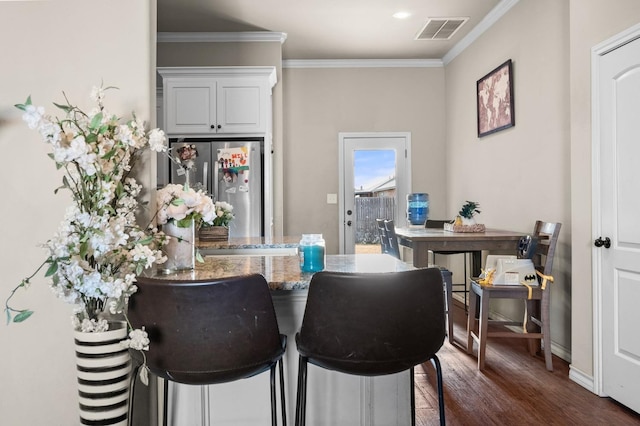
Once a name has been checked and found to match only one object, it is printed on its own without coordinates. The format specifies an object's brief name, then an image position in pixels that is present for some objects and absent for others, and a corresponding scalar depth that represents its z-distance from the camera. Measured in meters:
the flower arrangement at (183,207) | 1.60
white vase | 1.68
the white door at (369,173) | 5.70
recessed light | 4.25
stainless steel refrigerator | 4.27
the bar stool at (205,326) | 1.23
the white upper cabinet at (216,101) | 4.39
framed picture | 4.01
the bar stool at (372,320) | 1.27
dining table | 3.32
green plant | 3.71
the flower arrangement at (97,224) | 1.24
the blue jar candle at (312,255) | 1.67
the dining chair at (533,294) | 2.96
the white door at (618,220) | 2.29
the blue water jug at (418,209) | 4.25
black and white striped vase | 1.33
